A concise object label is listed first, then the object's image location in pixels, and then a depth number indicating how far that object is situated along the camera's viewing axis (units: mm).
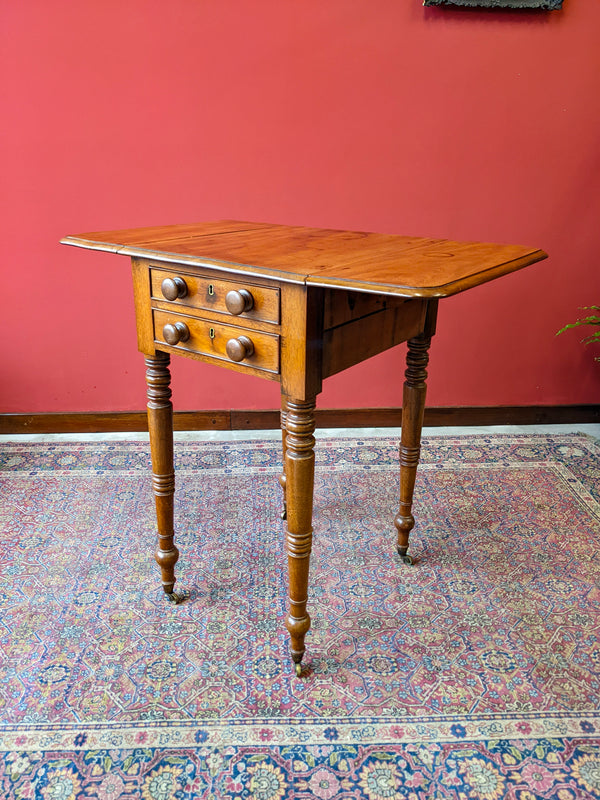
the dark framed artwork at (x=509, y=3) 2779
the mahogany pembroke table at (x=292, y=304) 1404
